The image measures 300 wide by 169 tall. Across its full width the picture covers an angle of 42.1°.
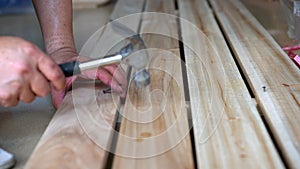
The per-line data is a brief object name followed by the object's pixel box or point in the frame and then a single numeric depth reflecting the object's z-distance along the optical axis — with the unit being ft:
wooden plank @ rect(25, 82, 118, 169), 2.08
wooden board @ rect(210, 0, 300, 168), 2.24
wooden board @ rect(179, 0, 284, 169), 2.06
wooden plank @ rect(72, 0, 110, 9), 7.30
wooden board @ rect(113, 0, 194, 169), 2.10
